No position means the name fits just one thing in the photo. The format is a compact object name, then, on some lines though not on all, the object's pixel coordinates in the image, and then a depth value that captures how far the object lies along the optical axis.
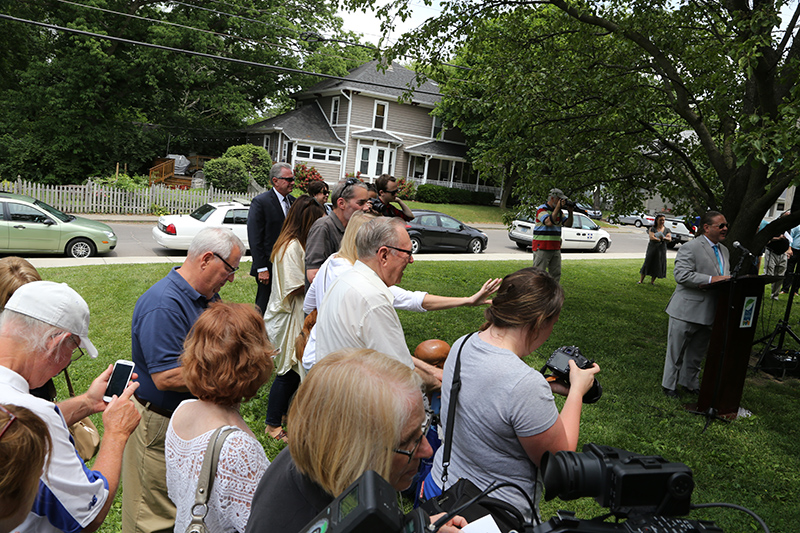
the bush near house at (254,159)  29.69
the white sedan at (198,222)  14.98
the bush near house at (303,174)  29.97
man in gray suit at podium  6.19
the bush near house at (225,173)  27.39
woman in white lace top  2.02
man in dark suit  6.30
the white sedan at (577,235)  22.11
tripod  7.59
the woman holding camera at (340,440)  1.55
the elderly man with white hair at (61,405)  1.88
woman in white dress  5.22
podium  5.82
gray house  36.38
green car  12.77
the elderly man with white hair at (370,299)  2.92
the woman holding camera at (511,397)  2.24
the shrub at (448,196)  35.34
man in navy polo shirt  2.68
